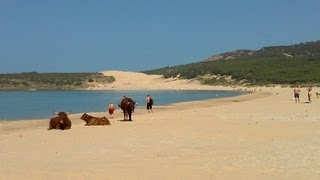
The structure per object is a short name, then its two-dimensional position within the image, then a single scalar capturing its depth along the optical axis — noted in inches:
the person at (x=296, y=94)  1487.5
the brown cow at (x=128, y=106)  1013.1
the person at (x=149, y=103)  1312.7
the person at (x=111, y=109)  1130.0
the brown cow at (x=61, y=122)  844.0
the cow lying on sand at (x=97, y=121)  914.1
